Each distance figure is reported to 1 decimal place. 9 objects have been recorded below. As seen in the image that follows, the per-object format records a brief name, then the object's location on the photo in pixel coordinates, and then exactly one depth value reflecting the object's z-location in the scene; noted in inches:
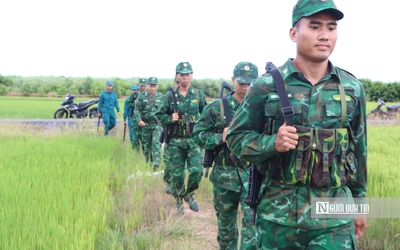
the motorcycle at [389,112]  845.8
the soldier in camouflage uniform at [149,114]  330.9
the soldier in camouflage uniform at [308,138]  76.4
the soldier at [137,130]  386.0
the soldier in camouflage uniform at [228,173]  138.0
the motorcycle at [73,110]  760.3
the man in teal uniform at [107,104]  480.1
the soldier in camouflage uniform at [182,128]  210.8
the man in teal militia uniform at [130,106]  423.8
